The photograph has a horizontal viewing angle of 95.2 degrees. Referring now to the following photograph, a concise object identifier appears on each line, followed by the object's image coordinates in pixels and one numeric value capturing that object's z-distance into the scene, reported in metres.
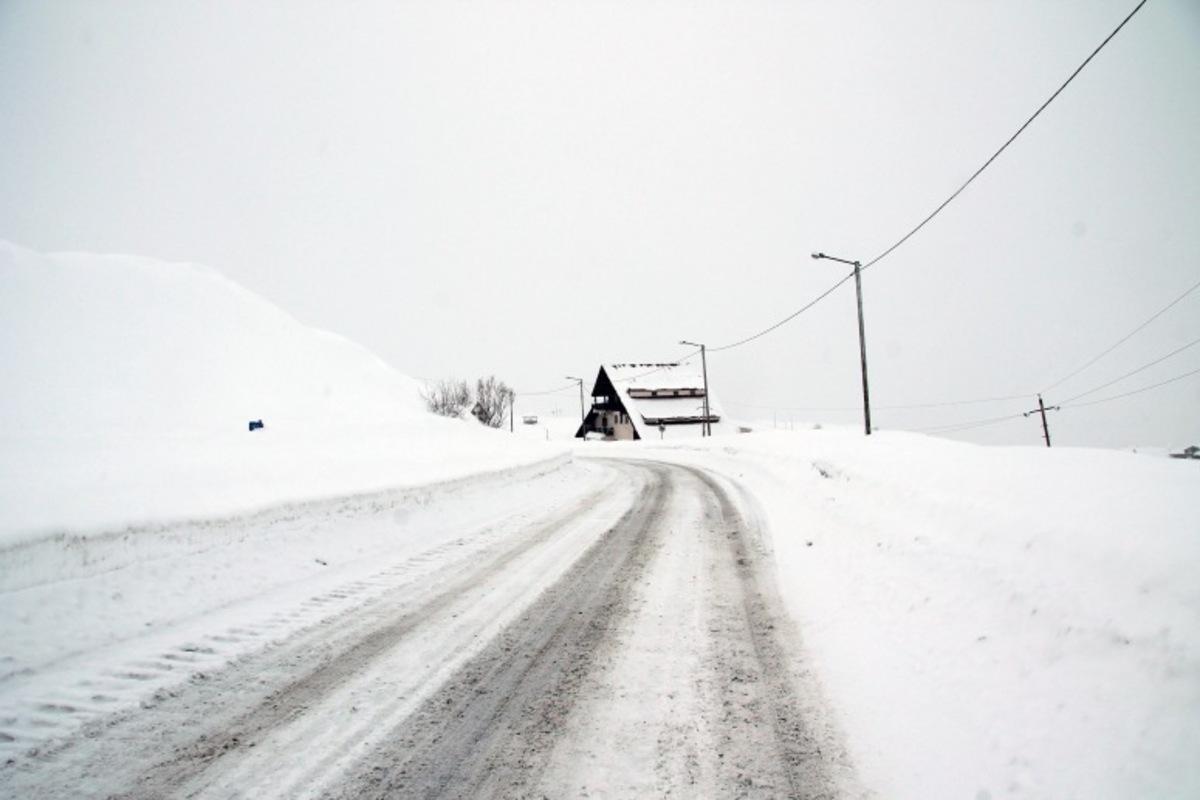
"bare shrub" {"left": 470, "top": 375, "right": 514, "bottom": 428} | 51.50
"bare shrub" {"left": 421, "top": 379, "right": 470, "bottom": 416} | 50.09
